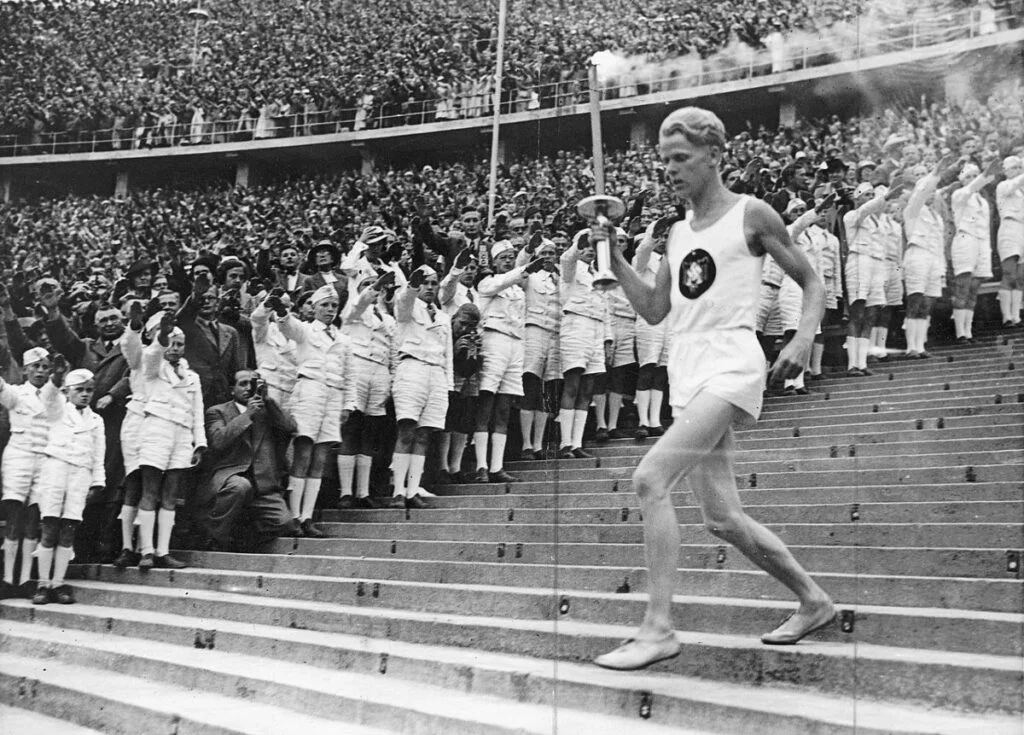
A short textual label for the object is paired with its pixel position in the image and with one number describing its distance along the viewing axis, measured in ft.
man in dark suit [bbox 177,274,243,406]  26.04
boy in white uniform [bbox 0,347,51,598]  24.03
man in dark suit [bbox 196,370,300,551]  24.64
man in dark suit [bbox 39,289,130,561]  25.20
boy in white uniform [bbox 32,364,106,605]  23.90
